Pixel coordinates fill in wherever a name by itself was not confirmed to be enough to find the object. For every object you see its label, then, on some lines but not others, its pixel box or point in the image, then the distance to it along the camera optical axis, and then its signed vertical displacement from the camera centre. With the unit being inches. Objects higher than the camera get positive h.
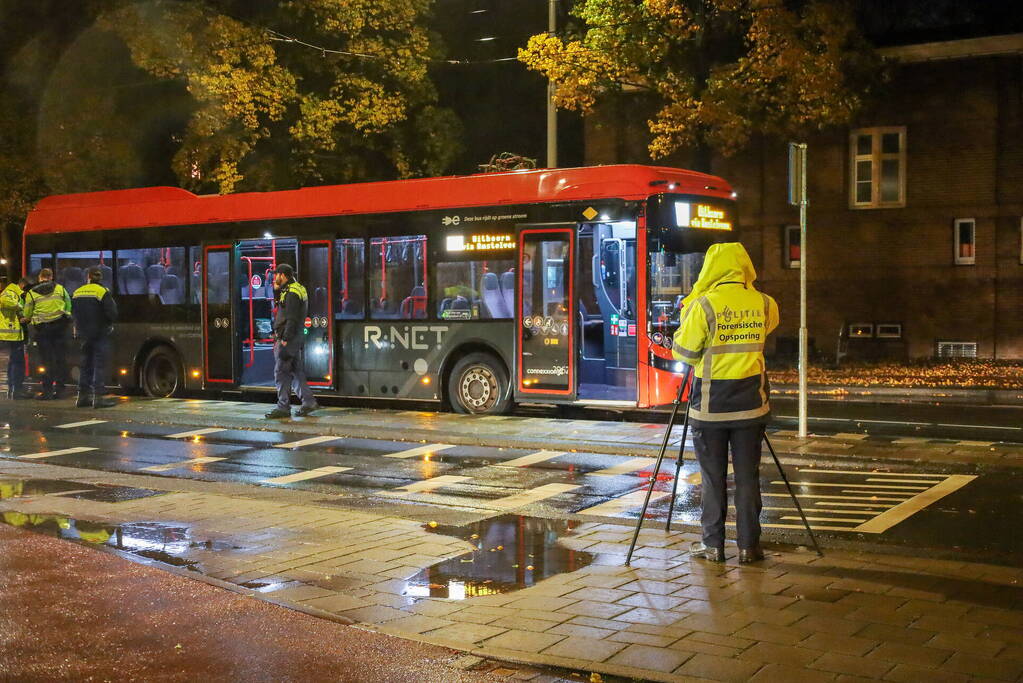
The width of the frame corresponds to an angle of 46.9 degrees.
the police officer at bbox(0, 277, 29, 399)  767.1 -15.9
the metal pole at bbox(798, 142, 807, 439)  534.0 -11.6
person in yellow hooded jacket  297.7 -24.3
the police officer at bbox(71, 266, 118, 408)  703.7 -14.1
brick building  1053.8 +74.0
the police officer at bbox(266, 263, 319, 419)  635.5 -18.5
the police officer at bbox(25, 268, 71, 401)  757.3 -10.9
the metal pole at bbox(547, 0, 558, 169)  971.9 +154.8
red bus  598.9 +12.4
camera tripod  298.3 -45.8
